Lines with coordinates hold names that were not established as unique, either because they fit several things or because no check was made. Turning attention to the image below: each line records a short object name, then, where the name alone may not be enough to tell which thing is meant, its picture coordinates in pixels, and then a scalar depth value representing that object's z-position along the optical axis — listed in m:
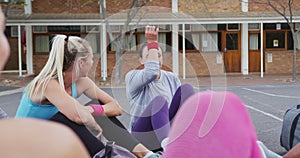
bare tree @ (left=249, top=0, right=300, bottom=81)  17.37
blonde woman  2.47
